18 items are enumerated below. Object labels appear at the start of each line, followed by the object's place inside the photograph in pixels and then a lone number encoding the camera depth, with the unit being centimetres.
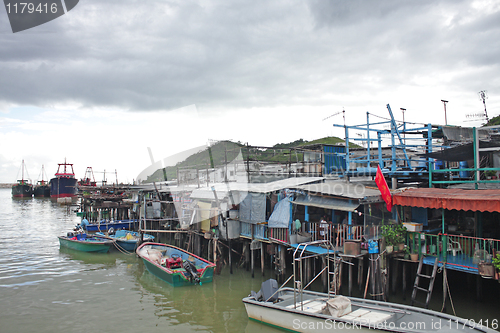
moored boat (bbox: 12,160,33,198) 8725
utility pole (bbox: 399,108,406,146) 1471
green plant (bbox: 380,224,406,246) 1165
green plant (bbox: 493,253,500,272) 909
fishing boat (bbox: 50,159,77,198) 7144
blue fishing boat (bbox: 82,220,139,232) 2745
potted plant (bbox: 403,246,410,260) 1159
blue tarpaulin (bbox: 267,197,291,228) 1430
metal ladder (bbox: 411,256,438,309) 1034
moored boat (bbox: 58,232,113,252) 2086
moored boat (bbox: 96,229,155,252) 2112
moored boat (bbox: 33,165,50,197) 8812
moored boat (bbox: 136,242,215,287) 1423
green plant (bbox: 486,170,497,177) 1345
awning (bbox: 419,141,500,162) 1237
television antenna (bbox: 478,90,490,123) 1842
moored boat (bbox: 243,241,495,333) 822
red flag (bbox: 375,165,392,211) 1173
